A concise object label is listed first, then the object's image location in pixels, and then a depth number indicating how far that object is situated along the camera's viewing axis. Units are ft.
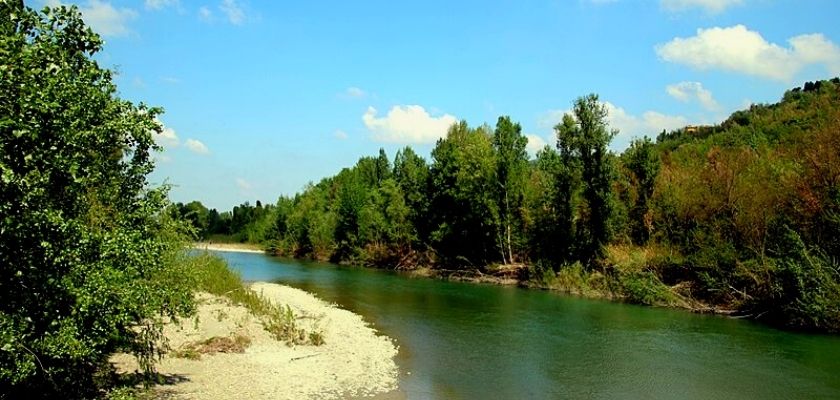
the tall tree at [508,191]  200.85
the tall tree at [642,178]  159.43
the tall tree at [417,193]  247.91
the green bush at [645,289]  131.13
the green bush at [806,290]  95.45
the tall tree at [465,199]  208.54
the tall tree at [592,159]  164.76
